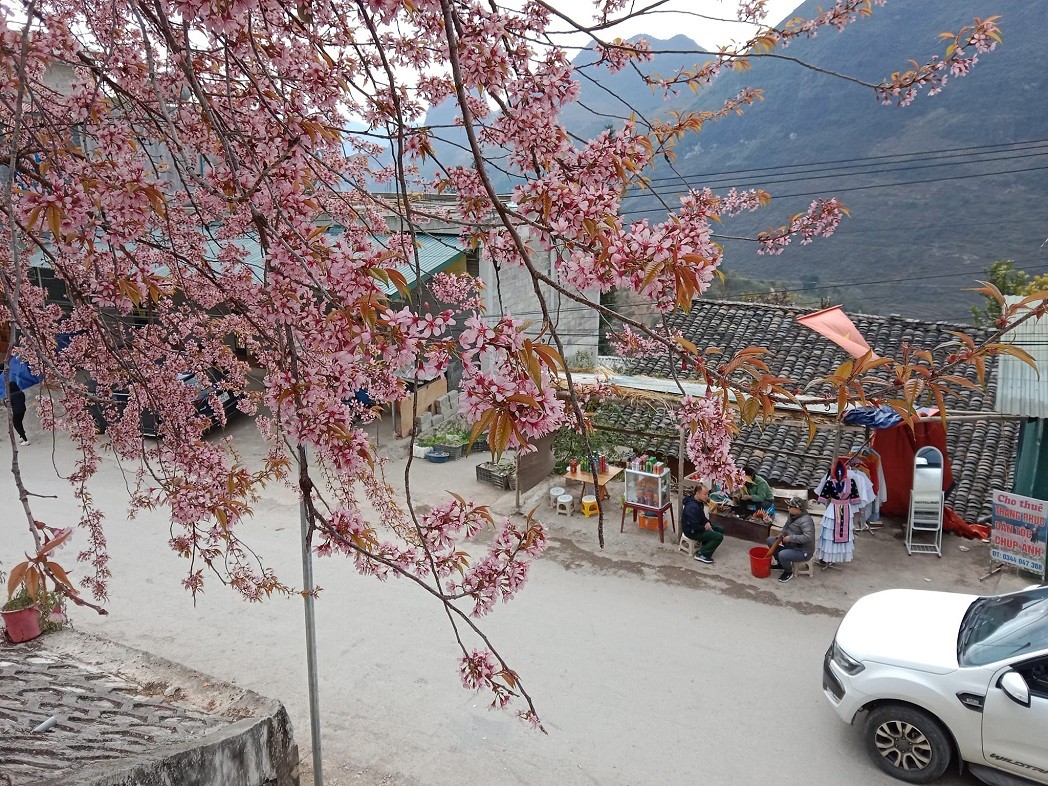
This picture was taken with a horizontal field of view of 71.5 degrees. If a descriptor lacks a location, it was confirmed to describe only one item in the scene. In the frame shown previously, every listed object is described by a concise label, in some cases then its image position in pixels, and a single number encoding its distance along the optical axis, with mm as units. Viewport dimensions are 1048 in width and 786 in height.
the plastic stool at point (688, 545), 8281
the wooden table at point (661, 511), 8531
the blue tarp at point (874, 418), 7398
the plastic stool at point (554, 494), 9531
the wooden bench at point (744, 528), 8445
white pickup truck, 4277
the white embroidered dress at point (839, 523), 7547
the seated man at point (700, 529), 8039
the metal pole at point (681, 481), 8108
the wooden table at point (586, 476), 9633
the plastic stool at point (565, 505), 9433
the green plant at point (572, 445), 9695
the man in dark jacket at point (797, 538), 7496
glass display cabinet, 8516
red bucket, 7703
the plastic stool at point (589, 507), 9320
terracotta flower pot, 5688
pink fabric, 6756
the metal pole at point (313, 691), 4102
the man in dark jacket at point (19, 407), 11377
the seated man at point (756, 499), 8539
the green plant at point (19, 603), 5777
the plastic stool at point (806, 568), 7645
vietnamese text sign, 7062
